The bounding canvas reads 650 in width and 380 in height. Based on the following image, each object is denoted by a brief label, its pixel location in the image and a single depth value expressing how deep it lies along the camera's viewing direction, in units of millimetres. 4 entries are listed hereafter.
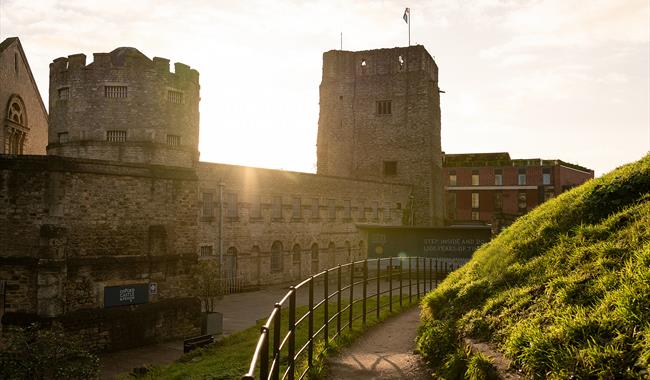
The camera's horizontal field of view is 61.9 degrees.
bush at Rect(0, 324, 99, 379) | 11055
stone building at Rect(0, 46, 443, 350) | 16250
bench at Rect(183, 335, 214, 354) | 14977
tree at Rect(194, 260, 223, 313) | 19591
